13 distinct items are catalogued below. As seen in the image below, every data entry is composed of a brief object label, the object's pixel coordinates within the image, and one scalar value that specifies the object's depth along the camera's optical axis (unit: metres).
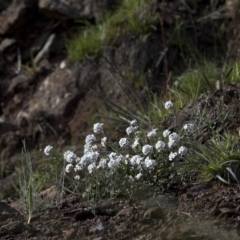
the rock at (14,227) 7.39
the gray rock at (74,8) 13.46
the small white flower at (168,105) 8.72
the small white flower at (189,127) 8.10
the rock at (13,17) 14.03
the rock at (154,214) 7.19
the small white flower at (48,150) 8.38
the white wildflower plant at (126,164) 7.82
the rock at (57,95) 12.93
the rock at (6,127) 12.87
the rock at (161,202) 7.39
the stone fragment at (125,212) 7.32
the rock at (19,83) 13.63
